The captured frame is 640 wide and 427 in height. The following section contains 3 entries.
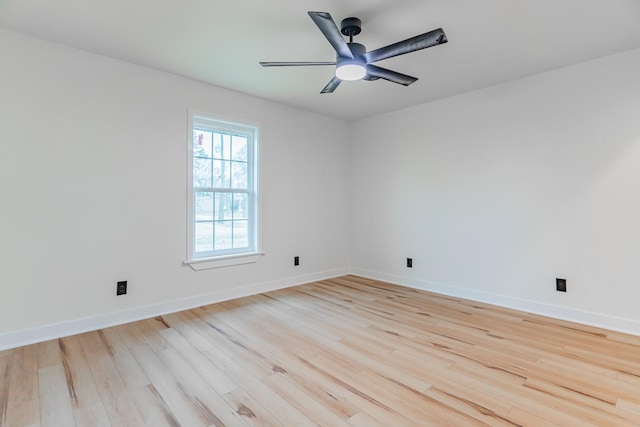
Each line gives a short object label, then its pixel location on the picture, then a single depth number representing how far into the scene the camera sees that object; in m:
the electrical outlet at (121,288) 2.85
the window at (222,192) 3.41
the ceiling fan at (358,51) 1.85
